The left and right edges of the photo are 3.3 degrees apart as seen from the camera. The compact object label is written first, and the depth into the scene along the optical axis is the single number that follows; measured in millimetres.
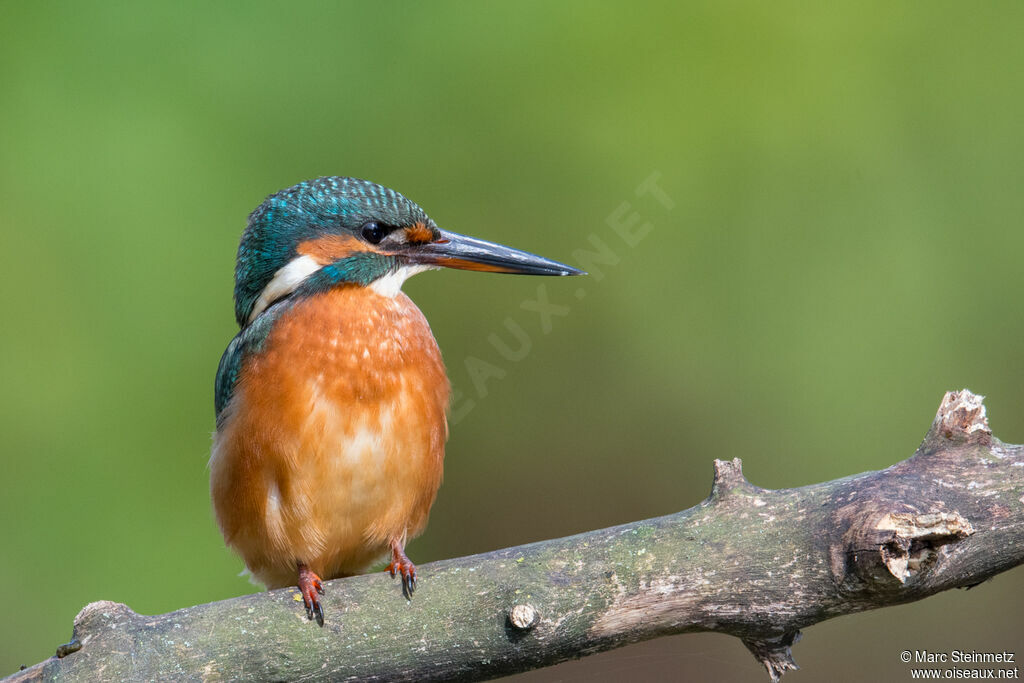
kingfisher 3741
